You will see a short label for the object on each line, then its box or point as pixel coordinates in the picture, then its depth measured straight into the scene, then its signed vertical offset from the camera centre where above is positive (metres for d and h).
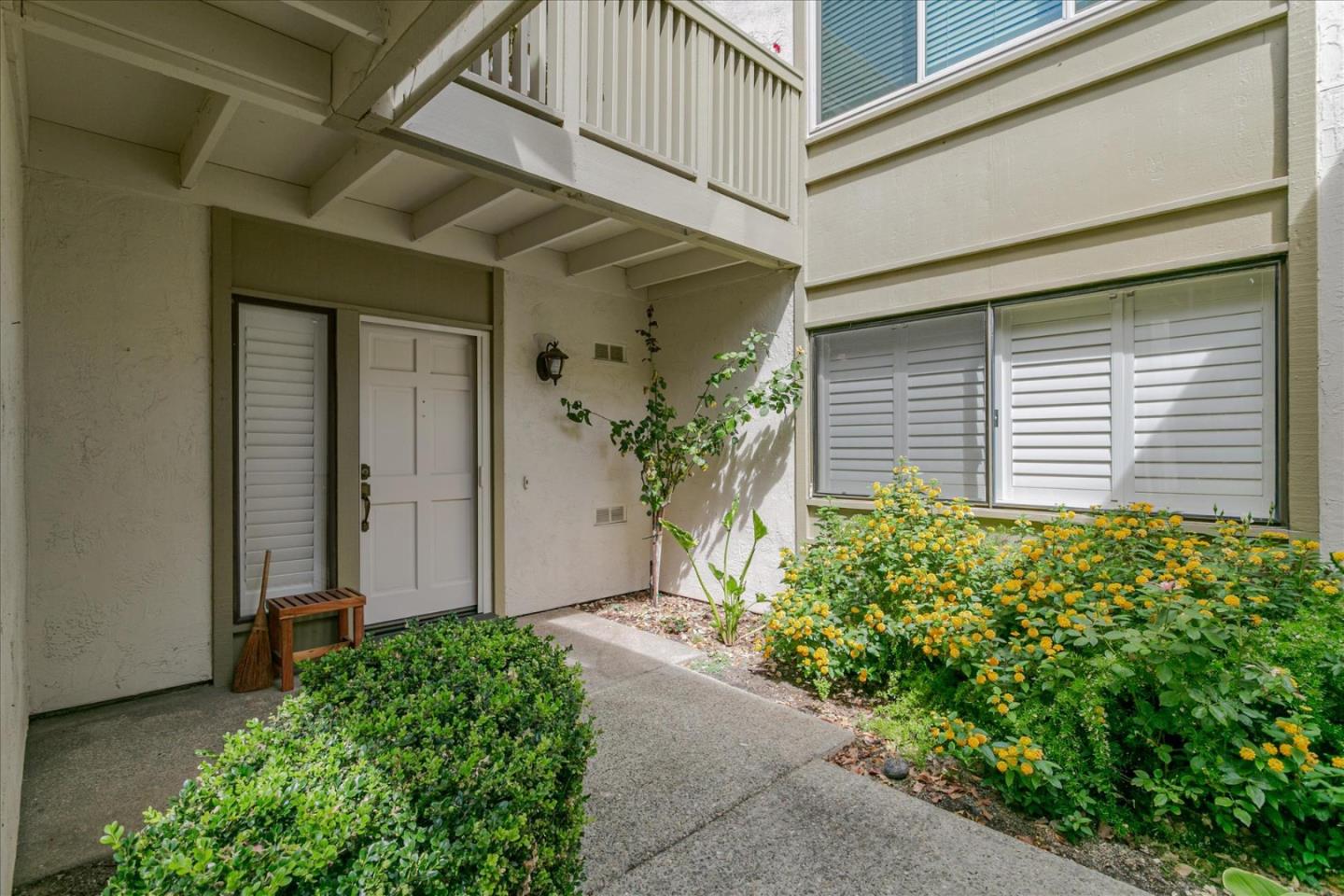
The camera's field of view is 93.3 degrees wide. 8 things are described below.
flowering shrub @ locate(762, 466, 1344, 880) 2.18 -0.88
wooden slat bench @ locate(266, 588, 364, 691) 3.49 -0.98
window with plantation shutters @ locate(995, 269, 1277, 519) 3.14 +0.29
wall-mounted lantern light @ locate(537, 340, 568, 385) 4.96 +0.68
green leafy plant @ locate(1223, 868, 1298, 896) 1.00 -0.70
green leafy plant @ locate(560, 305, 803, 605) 4.84 +0.19
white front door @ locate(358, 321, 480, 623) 4.31 -0.15
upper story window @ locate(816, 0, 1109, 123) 3.93 +2.75
